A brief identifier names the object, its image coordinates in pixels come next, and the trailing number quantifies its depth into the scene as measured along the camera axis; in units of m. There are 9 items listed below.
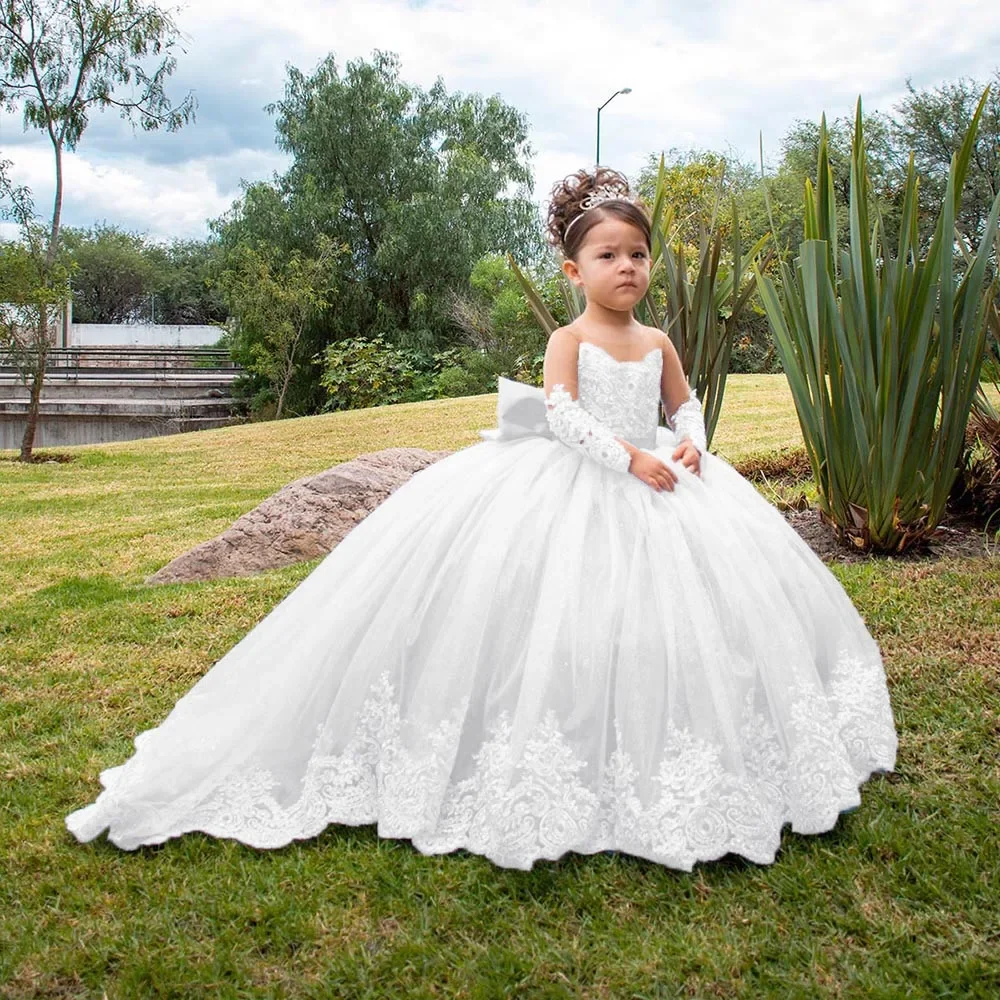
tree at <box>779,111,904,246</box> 24.22
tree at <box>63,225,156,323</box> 50.34
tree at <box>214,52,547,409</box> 25.16
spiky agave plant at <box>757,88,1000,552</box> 4.47
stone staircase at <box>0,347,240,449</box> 22.22
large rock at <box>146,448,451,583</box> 6.01
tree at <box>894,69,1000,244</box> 24.91
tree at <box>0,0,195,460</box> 14.42
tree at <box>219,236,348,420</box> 23.75
